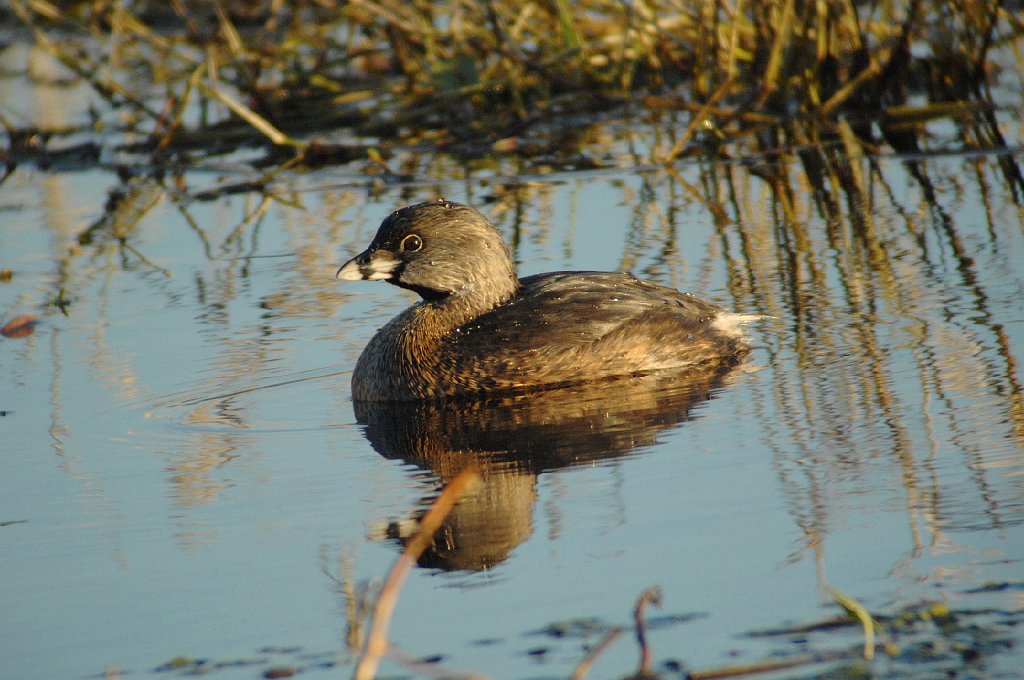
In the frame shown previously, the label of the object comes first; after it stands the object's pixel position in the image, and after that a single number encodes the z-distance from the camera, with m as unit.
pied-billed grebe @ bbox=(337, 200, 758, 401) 14.05
